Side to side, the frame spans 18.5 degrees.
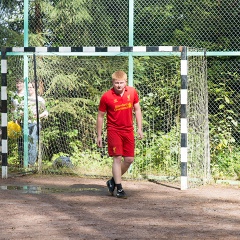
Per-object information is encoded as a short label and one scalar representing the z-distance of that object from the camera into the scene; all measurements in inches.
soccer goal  466.9
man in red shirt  396.8
